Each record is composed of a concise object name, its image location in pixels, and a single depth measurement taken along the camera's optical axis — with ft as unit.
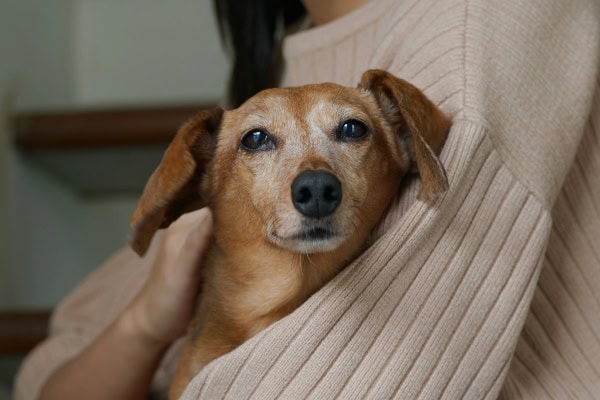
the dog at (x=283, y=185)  2.37
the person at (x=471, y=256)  2.39
